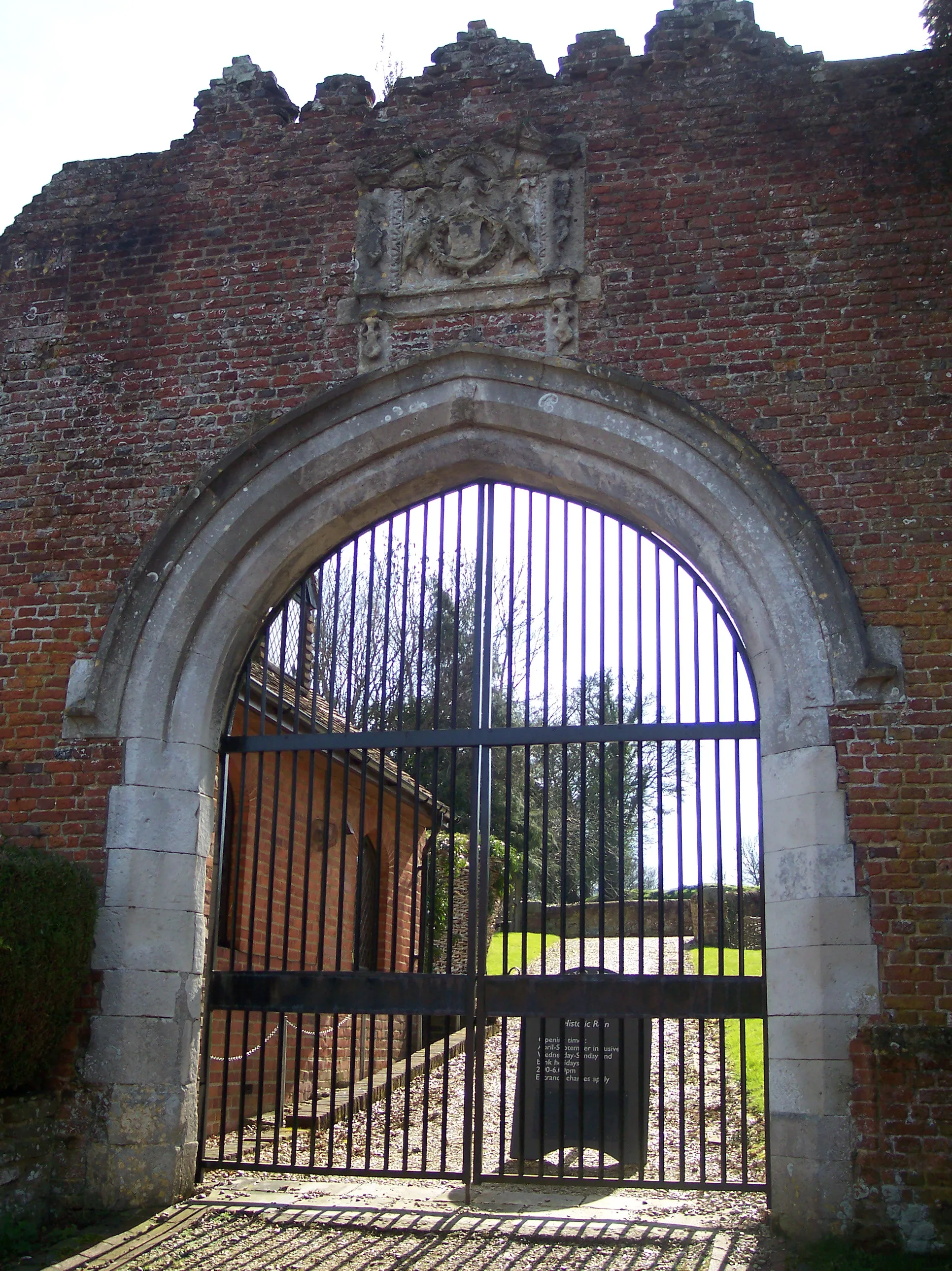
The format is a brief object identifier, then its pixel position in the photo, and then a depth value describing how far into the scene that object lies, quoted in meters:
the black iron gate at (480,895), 6.43
